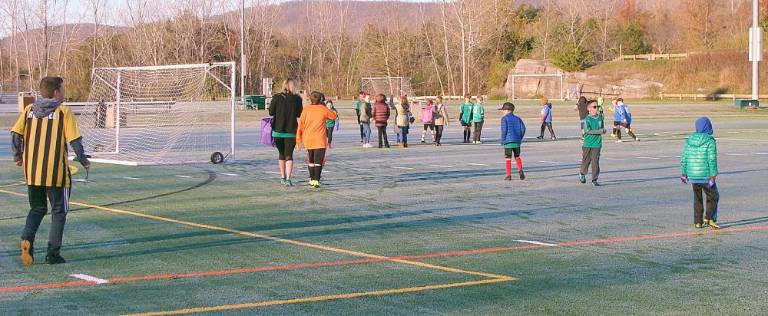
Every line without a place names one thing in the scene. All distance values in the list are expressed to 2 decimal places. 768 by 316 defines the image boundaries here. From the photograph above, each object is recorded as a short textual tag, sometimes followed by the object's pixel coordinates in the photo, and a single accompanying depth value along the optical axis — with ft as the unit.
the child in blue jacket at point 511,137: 62.08
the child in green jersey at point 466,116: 104.99
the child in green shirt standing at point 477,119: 103.65
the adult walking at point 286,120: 57.31
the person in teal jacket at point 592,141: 58.59
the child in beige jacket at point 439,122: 101.40
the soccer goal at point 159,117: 84.17
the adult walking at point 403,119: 98.02
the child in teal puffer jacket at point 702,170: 41.01
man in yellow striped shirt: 32.30
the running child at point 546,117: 108.88
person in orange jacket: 56.03
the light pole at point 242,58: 167.04
